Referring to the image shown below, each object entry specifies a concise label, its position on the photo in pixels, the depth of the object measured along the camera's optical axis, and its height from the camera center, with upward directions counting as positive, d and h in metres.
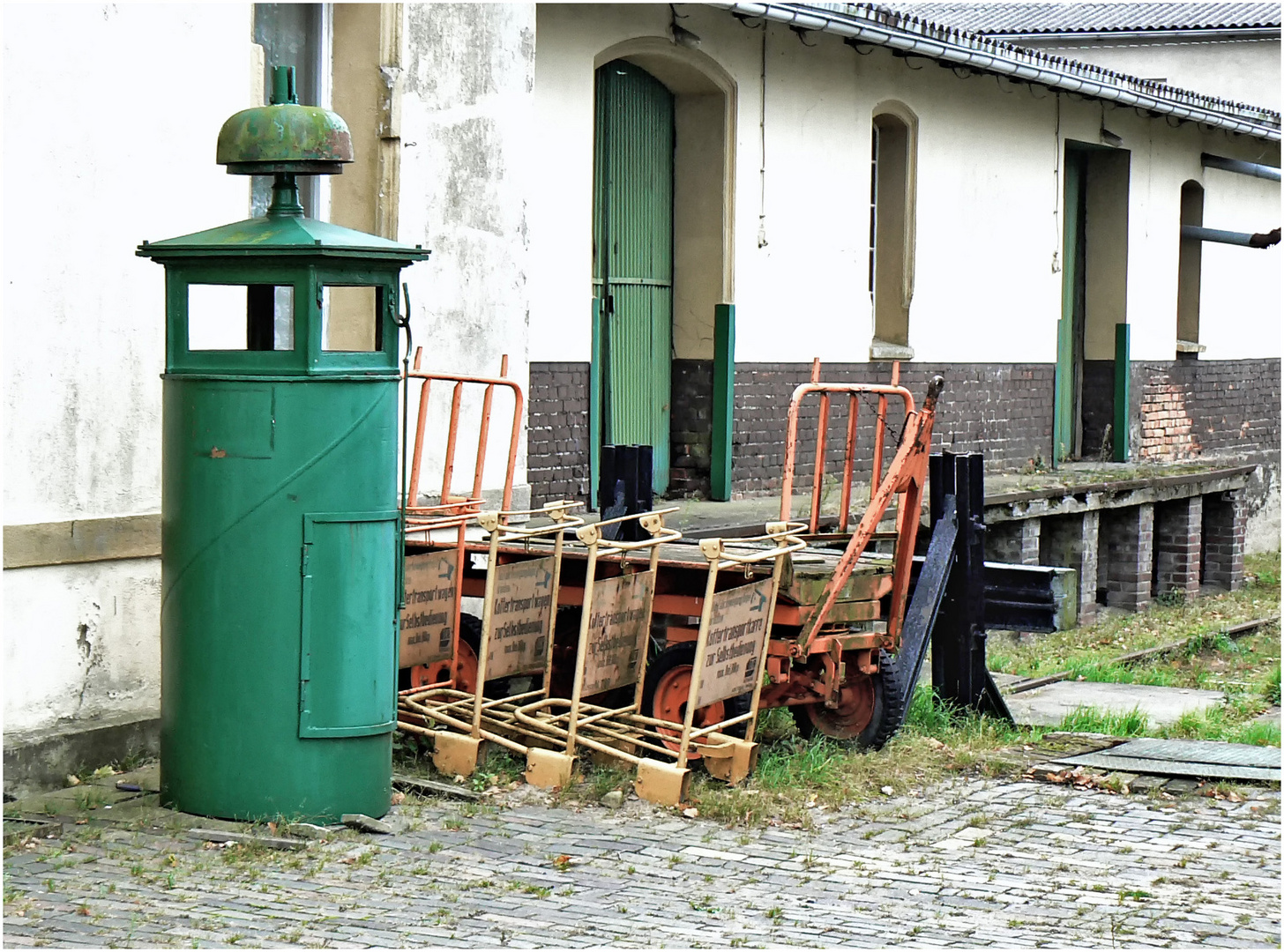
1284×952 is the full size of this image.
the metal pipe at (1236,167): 20.55 +2.80
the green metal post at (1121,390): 18.66 +0.16
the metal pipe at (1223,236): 19.80 +1.93
